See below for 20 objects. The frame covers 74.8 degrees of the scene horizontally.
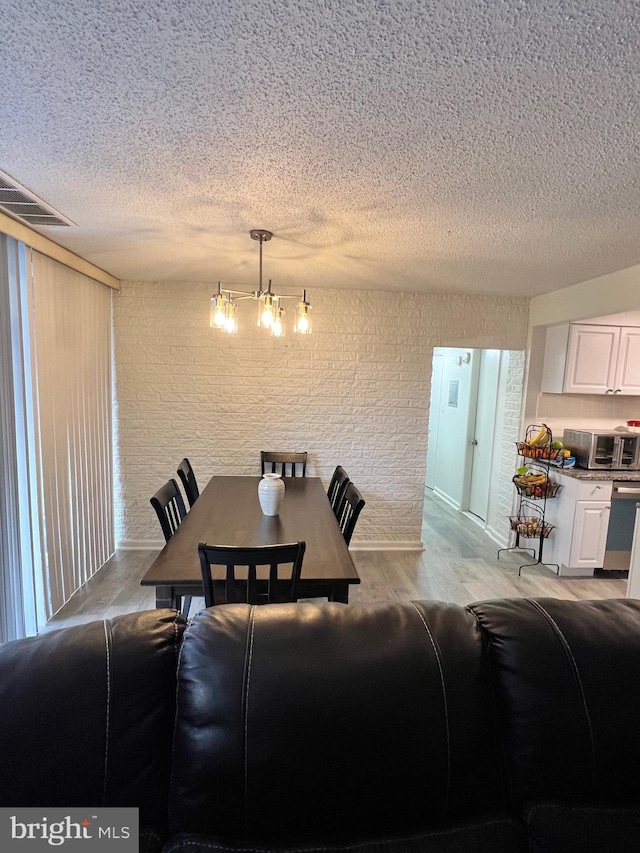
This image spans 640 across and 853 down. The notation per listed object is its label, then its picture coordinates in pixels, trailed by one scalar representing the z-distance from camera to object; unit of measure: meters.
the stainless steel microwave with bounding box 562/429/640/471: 3.53
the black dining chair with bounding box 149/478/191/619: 2.14
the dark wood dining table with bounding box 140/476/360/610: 1.75
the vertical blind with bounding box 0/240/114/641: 2.23
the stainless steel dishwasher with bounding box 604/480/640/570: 3.48
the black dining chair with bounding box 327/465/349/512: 2.87
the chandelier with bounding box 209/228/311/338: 2.12
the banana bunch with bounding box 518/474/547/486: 3.57
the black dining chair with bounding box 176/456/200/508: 2.89
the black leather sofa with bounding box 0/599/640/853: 0.86
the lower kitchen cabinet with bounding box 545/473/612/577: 3.37
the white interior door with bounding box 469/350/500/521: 4.59
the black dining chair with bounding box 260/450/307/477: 3.64
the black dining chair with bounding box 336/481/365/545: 2.23
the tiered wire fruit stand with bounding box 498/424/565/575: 3.54
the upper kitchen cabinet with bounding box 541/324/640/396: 3.61
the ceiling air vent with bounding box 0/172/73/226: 1.80
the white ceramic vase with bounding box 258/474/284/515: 2.42
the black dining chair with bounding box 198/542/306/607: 1.53
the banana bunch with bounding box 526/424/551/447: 3.68
